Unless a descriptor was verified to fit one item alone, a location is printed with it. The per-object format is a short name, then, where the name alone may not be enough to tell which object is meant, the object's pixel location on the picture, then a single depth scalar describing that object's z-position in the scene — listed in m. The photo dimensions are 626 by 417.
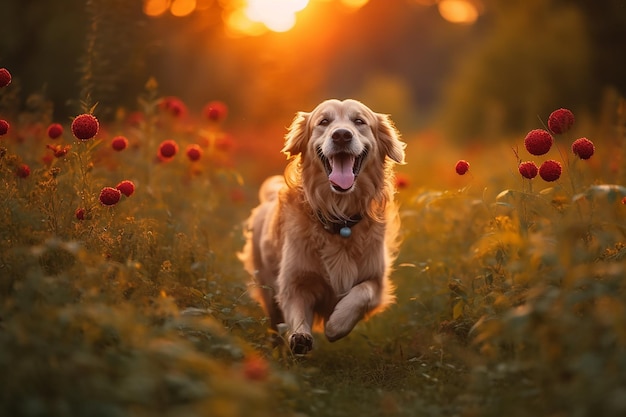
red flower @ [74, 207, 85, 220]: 3.44
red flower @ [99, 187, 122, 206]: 3.41
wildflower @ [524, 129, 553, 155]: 3.46
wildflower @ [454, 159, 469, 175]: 3.75
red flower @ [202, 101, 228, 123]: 5.66
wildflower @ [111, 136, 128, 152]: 4.27
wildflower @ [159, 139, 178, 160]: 4.48
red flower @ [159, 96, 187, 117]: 5.55
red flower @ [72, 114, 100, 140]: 3.44
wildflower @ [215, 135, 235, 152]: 6.00
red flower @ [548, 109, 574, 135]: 3.39
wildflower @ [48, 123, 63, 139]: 4.04
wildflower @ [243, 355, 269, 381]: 2.10
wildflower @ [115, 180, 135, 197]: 3.64
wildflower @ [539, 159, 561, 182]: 3.43
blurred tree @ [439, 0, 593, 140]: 16.42
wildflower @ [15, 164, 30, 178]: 3.72
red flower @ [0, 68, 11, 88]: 3.43
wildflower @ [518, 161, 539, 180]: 3.50
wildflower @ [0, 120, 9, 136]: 3.48
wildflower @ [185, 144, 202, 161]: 4.84
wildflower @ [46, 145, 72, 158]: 3.57
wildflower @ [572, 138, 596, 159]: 3.37
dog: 4.21
